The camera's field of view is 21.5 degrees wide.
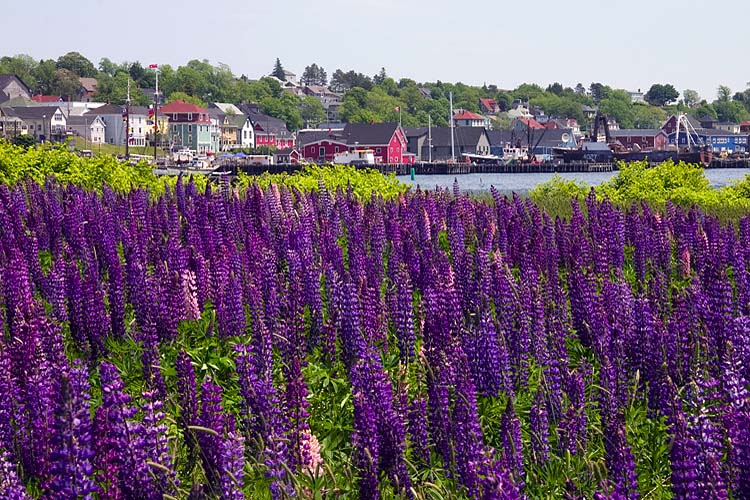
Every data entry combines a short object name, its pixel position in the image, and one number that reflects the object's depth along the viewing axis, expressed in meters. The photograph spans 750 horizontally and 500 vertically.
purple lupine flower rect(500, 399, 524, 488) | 11.30
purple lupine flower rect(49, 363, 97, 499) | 8.69
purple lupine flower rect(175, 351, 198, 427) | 12.36
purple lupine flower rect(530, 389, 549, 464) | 12.91
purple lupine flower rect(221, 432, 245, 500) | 9.66
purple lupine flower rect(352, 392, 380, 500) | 11.05
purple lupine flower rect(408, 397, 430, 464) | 13.09
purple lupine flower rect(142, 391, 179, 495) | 10.07
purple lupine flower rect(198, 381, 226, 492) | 11.27
